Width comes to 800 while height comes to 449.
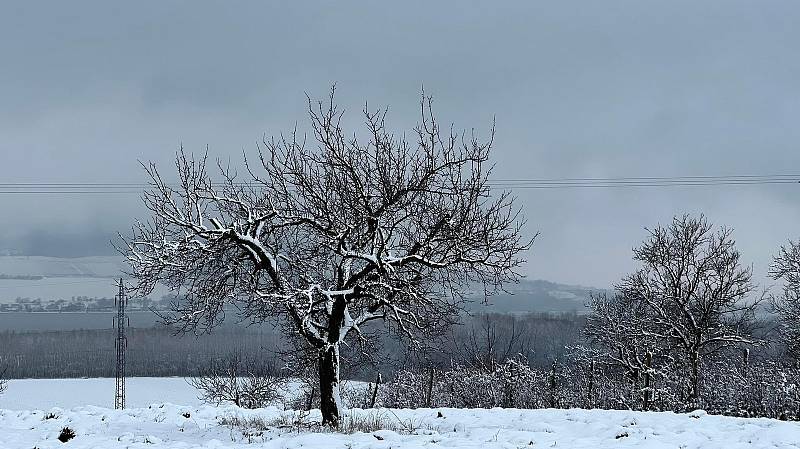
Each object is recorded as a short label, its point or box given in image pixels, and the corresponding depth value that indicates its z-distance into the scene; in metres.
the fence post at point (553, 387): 29.64
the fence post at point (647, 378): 27.04
